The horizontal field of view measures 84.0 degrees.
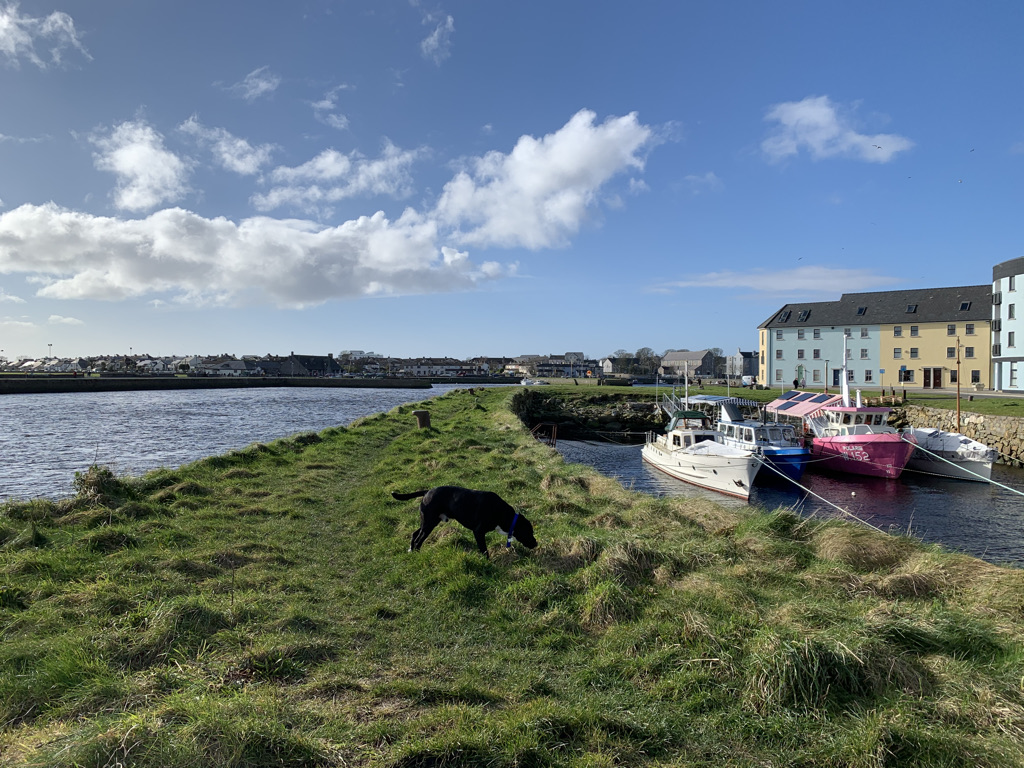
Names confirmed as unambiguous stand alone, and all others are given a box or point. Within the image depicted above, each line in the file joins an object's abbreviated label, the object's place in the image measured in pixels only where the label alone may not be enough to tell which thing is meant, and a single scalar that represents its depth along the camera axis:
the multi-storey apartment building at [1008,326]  54.94
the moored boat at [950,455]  28.67
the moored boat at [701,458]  25.02
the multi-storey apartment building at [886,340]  66.19
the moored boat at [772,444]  28.41
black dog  9.53
